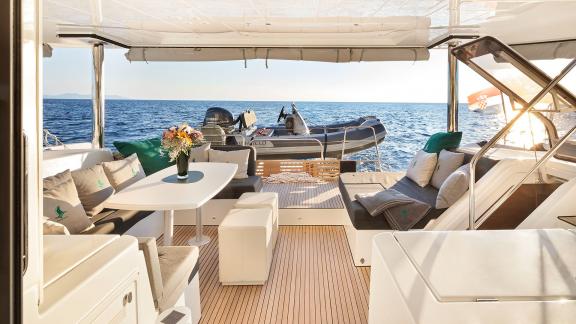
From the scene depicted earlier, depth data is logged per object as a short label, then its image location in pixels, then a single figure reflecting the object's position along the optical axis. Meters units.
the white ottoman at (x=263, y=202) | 3.02
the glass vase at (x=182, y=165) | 2.97
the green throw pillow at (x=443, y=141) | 3.72
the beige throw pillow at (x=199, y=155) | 4.16
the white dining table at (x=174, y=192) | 2.31
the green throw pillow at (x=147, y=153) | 3.74
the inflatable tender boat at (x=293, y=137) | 7.90
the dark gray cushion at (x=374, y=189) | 2.74
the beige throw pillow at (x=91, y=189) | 2.77
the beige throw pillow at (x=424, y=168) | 3.56
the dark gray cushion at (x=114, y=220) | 2.58
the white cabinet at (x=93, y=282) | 0.73
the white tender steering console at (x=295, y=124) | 9.06
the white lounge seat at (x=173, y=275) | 1.44
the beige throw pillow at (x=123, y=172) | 3.16
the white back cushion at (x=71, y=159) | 3.02
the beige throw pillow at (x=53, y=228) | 1.69
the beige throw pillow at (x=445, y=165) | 3.27
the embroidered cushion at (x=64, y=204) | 2.29
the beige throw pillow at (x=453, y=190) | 2.64
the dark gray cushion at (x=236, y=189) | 3.68
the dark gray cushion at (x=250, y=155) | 4.18
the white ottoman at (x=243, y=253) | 2.43
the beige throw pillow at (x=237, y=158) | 4.07
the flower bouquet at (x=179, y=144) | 2.94
